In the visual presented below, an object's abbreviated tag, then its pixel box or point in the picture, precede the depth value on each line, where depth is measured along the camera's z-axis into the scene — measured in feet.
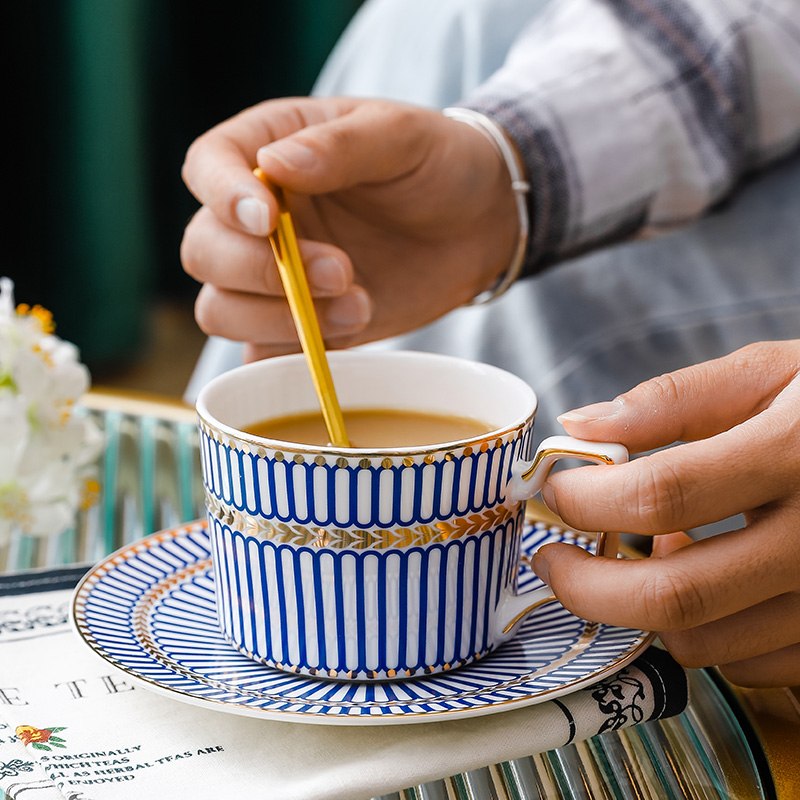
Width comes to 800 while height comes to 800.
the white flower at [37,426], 2.41
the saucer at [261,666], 2.07
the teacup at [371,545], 2.09
